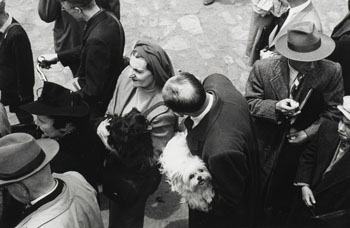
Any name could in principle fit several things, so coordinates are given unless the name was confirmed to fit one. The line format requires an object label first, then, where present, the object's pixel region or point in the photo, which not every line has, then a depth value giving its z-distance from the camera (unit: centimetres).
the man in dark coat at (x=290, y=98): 395
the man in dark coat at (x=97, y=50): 444
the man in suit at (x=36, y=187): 296
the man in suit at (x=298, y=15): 479
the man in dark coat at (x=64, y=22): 546
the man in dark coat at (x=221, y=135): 349
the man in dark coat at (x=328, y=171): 360
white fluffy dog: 354
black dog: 381
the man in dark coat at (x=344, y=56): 457
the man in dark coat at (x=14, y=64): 498
